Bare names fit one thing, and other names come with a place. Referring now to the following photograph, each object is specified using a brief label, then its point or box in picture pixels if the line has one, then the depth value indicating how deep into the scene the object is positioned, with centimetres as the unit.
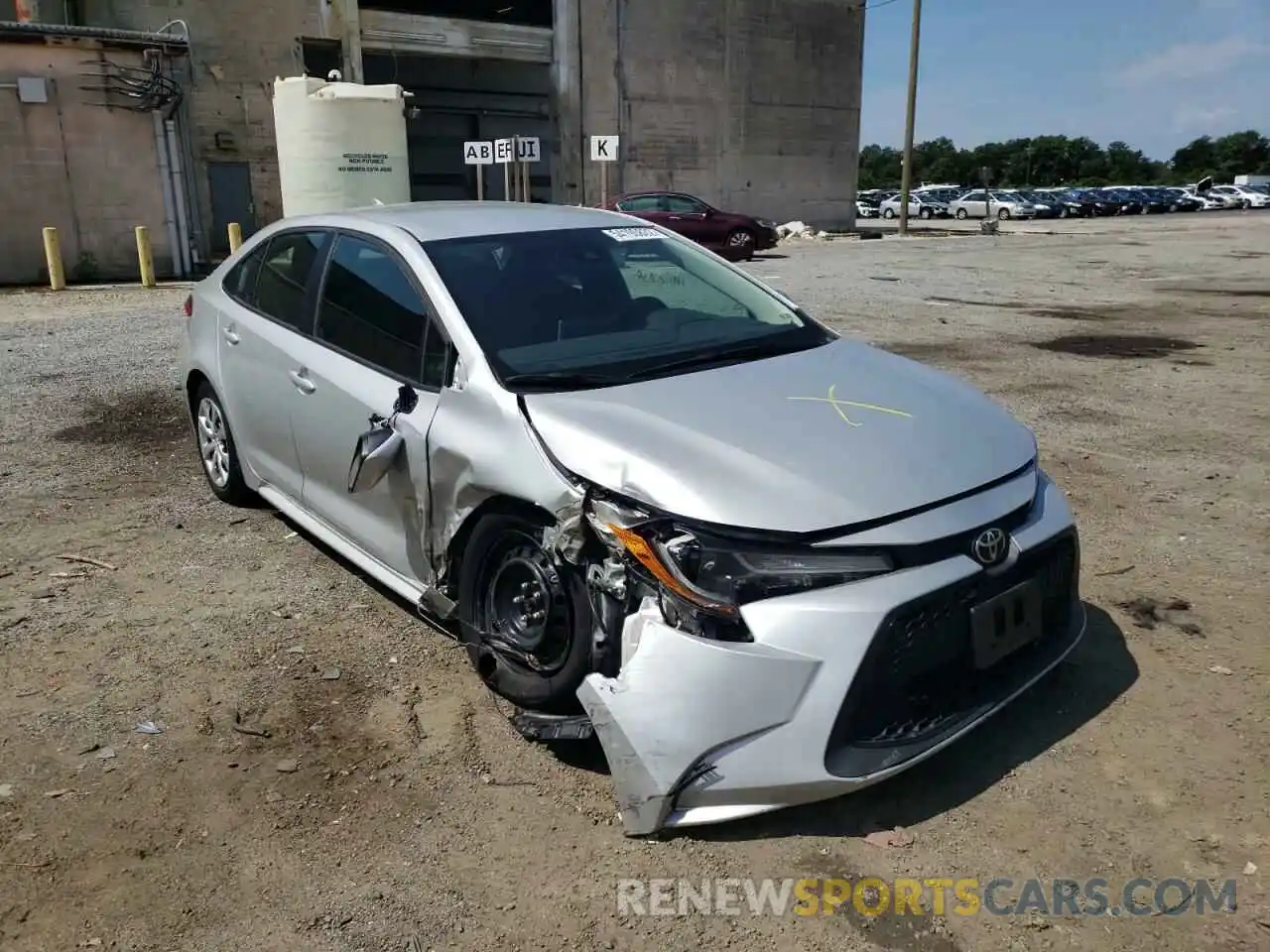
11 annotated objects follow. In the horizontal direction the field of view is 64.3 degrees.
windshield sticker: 428
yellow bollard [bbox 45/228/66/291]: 1780
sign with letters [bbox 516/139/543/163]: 1661
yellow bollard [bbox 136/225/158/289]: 1808
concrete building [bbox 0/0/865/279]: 2480
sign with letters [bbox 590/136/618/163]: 1975
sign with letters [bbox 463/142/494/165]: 1741
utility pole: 3384
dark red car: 2362
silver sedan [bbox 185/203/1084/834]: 260
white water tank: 1738
